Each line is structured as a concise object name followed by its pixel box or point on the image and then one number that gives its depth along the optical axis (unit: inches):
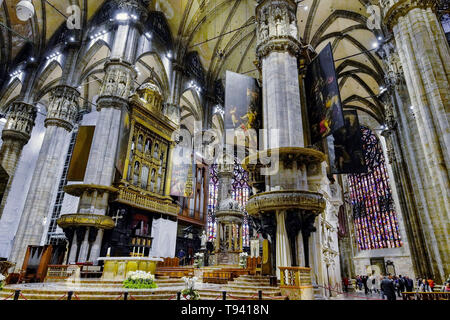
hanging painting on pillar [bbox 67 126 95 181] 534.3
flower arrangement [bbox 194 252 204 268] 536.2
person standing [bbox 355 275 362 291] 787.4
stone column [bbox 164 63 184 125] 756.0
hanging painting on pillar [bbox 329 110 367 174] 458.9
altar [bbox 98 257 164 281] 332.2
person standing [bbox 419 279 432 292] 339.1
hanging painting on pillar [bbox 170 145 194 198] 679.1
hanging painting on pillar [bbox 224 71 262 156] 442.9
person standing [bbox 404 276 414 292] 489.6
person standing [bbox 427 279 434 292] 342.0
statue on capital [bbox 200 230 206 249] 757.3
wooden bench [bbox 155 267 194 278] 449.1
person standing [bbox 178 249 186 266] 736.3
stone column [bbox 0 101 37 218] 698.2
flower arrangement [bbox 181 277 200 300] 209.8
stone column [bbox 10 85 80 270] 543.2
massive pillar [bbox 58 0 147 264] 461.7
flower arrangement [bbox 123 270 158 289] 263.7
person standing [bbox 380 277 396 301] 300.4
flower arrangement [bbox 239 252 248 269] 503.1
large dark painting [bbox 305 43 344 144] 377.1
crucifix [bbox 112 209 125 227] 495.8
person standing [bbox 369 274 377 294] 708.4
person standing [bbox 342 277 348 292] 634.8
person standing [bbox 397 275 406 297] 508.7
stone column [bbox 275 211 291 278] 309.6
